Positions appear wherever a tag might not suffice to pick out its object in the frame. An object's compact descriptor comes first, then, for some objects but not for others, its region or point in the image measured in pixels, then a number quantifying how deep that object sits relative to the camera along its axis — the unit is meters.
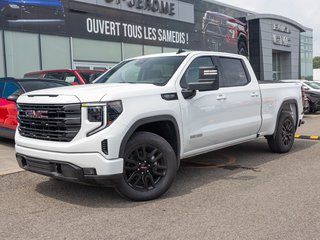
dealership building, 13.38
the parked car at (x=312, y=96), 13.21
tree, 107.56
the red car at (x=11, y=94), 5.95
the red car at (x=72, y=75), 8.19
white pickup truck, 3.40
